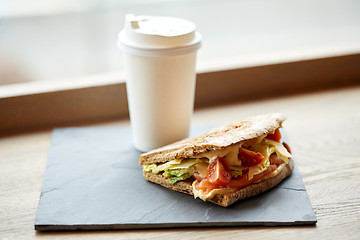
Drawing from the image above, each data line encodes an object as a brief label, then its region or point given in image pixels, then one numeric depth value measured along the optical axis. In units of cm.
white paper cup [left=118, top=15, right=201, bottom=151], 59
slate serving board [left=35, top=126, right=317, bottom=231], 53
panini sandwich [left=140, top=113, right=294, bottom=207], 55
